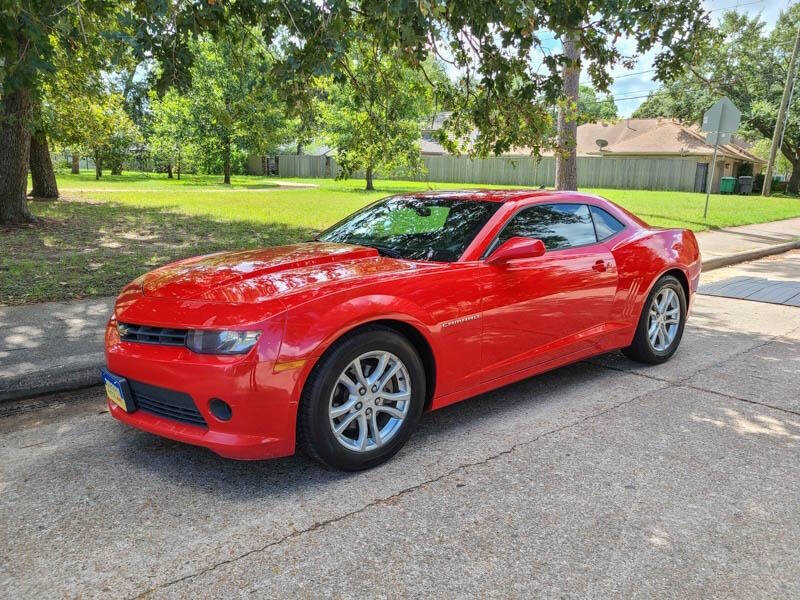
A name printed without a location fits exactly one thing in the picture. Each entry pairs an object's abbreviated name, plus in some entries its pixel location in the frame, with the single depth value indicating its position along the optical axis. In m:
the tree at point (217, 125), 26.10
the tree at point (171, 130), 34.38
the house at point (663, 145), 40.62
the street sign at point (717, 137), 14.41
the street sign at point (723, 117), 14.08
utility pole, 33.25
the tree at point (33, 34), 4.13
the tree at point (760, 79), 37.91
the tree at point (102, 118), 18.61
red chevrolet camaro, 2.90
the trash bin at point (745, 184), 39.91
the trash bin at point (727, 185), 39.38
